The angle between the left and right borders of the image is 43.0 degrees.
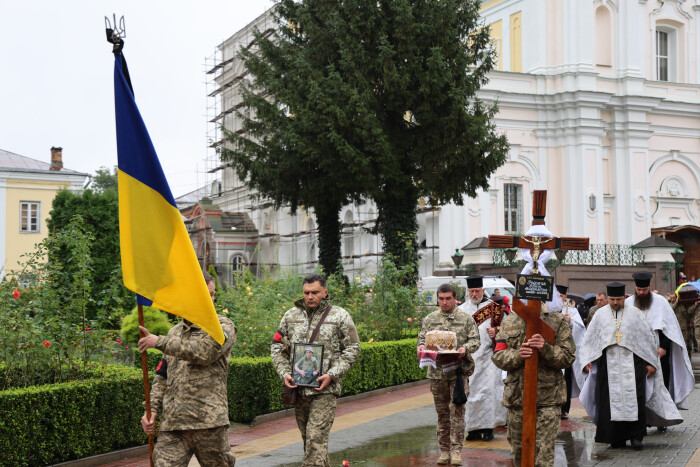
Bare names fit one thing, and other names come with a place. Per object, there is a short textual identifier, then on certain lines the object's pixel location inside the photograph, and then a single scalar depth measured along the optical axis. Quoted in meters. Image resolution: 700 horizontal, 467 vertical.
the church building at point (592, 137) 36.16
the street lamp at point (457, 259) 31.23
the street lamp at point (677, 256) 34.00
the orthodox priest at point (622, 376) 10.48
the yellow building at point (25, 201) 51.09
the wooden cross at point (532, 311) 7.32
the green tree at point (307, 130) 23.39
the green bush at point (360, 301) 15.43
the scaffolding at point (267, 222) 39.41
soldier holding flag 6.61
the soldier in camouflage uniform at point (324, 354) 7.66
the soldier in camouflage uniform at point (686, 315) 19.48
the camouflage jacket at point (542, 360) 7.74
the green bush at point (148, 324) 16.77
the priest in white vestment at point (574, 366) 12.62
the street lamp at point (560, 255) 28.70
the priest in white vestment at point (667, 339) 11.30
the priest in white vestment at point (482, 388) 11.20
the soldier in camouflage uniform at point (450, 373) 9.59
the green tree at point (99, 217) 31.20
